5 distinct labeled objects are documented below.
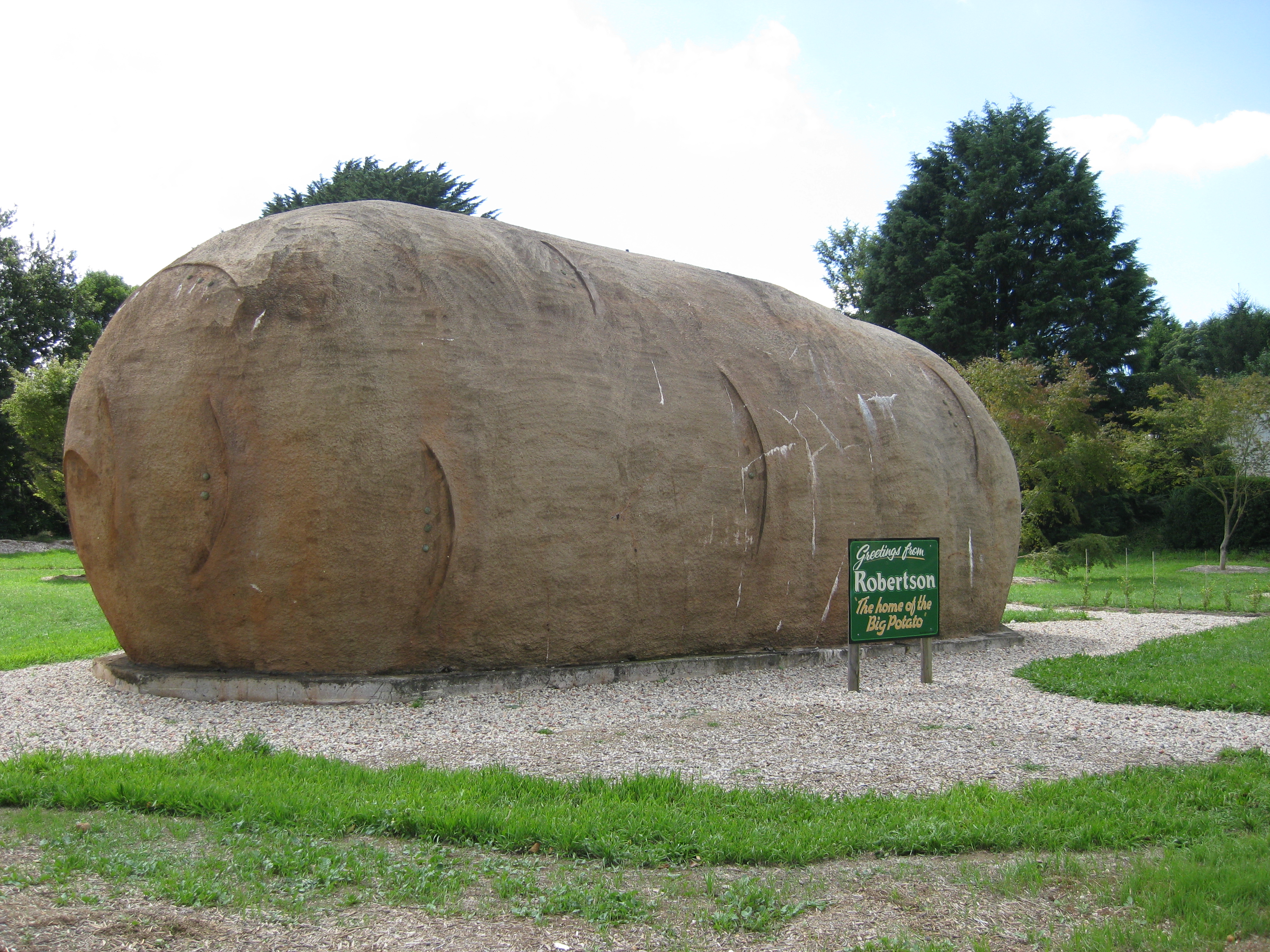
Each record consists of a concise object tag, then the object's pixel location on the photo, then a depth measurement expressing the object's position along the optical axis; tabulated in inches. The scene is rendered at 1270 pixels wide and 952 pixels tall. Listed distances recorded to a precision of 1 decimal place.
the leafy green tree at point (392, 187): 1049.5
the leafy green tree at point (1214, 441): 873.5
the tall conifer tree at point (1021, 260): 1035.3
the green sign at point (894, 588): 300.7
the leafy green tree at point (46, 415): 817.5
